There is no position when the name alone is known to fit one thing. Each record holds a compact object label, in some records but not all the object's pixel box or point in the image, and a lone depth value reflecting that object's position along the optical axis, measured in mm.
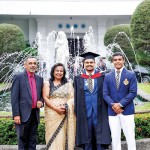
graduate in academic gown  4516
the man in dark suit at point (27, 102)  4570
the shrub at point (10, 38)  17547
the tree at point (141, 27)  10852
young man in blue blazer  4434
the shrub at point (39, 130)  5573
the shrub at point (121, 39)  19666
